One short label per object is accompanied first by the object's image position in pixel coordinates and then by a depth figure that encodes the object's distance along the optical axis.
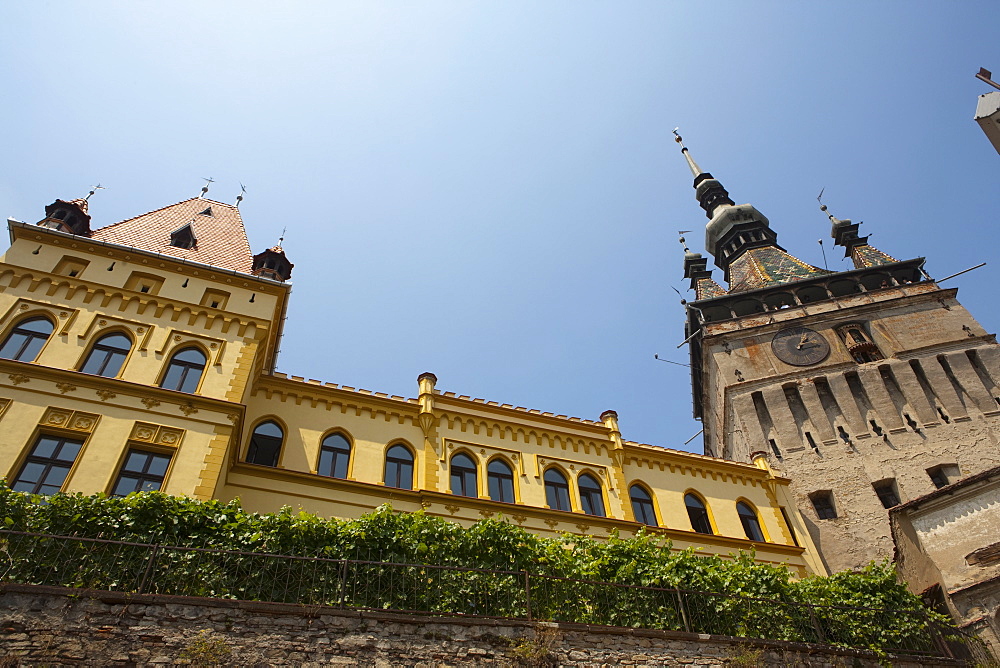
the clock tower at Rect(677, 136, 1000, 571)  27.80
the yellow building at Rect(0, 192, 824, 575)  14.90
